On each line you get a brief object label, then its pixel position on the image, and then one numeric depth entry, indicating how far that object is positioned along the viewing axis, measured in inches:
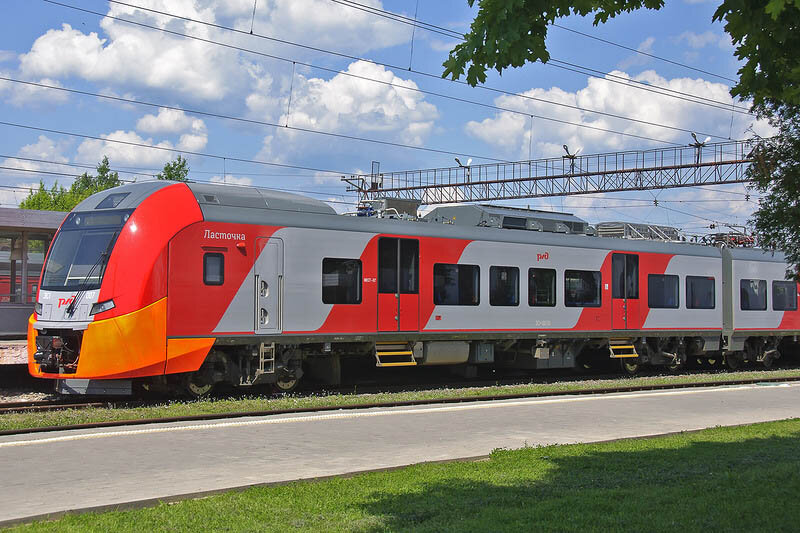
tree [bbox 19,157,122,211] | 2778.1
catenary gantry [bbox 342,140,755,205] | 1295.5
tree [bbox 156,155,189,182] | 2455.5
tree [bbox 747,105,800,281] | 426.6
